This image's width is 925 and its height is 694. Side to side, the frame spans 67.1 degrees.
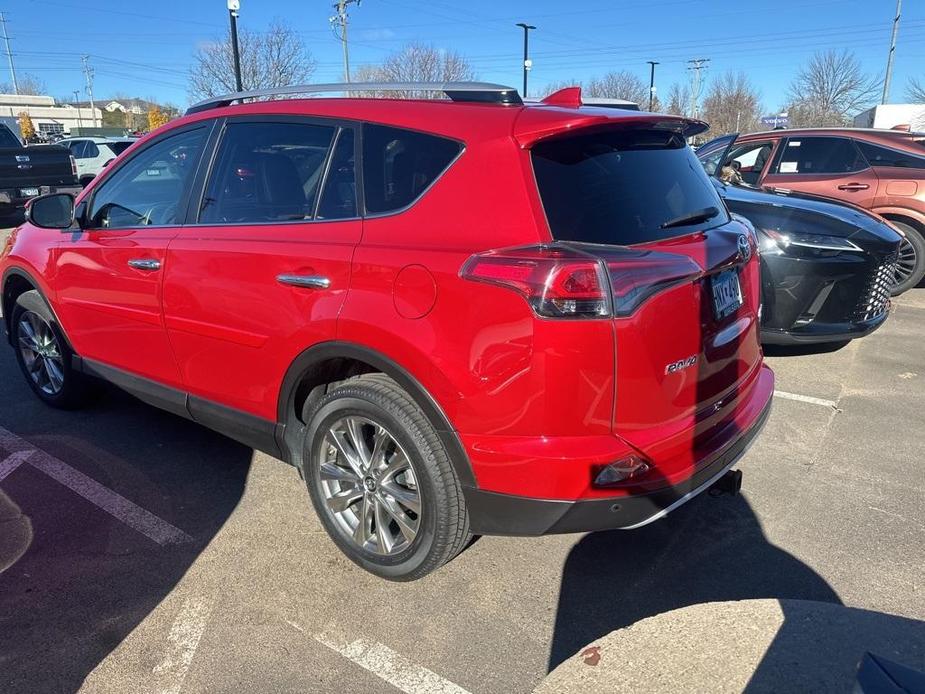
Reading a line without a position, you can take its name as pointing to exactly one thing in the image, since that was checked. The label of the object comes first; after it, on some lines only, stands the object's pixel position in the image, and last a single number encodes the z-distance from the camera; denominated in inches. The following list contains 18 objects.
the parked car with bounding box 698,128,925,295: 309.9
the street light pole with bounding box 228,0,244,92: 695.7
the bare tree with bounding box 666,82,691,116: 2228.6
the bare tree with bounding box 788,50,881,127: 1790.1
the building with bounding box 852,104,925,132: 1127.0
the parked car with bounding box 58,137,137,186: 790.5
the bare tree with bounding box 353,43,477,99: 1443.2
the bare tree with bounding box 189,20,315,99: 1152.8
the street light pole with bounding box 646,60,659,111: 1989.7
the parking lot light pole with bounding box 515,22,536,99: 1360.7
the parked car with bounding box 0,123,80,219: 505.4
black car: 191.0
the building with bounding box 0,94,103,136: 3017.7
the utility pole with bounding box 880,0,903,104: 1368.1
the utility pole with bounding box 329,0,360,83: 1205.3
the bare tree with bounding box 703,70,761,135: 2267.5
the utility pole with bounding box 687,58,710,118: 2353.0
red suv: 88.5
